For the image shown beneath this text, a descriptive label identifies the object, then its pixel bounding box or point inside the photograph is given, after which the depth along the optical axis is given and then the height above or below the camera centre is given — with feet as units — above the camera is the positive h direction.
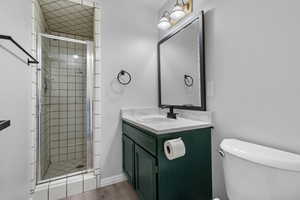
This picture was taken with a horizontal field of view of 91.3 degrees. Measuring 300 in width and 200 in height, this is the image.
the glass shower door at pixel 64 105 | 6.94 -0.22
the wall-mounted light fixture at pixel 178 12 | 5.35 +3.31
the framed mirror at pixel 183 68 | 4.85 +1.29
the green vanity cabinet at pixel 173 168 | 3.81 -1.89
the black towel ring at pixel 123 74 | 6.45 +1.17
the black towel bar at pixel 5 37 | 2.40 +1.08
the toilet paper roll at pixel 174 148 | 3.55 -1.18
